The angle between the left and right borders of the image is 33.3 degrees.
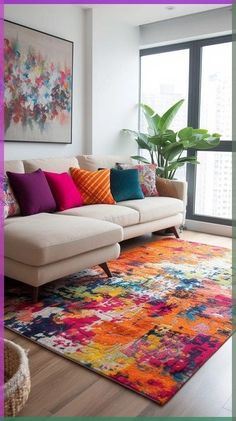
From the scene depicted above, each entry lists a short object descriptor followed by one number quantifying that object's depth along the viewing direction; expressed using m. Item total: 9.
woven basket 1.47
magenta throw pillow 3.50
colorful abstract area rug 1.86
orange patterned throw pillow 3.81
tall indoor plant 4.55
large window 4.73
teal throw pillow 4.07
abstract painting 3.65
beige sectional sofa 2.46
